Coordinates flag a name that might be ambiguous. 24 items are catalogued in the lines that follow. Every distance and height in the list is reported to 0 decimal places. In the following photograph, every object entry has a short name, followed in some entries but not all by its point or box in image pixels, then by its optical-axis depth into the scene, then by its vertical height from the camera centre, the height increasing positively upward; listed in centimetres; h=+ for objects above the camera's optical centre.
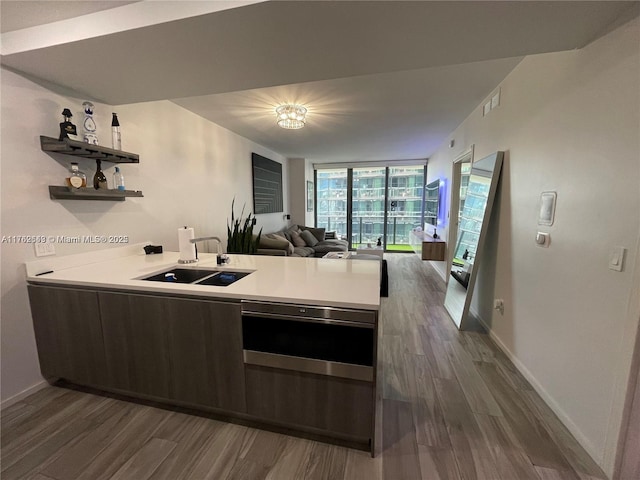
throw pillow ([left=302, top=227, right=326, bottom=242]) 638 -61
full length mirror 259 -30
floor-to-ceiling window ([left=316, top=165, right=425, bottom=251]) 722 +14
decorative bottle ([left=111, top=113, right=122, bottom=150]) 216 +62
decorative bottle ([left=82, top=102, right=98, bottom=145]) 196 +63
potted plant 350 -44
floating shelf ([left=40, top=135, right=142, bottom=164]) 179 +43
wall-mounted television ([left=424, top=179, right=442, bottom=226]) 554 +9
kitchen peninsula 134 -76
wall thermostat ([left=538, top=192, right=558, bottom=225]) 175 -1
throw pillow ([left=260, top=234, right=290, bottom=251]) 434 -59
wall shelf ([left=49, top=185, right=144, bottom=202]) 184 +11
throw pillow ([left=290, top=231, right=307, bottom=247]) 570 -69
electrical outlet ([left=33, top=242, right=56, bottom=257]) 183 -28
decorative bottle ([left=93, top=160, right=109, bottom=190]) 208 +23
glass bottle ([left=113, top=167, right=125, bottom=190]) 220 +24
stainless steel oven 129 -68
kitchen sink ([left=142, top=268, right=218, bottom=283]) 196 -49
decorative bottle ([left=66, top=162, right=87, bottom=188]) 189 +22
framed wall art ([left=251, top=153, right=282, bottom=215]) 492 +47
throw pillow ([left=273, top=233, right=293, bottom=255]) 435 -67
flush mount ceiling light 305 +110
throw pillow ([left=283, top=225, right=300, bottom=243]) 567 -52
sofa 434 -69
